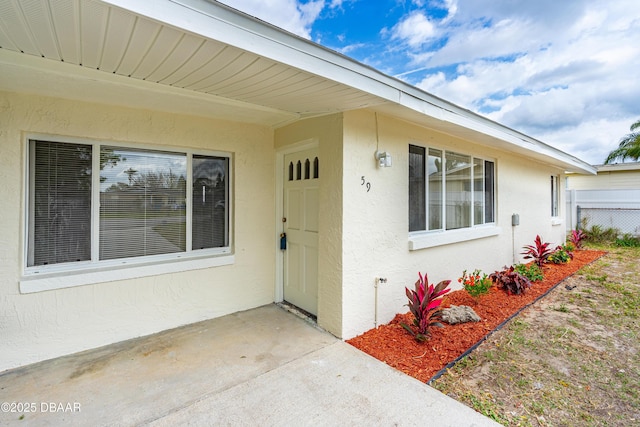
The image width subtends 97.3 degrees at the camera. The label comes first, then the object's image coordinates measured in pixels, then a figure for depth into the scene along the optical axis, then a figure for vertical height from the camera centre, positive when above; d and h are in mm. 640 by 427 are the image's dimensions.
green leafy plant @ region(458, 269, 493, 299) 4617 -1198
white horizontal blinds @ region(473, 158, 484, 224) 5762 +494
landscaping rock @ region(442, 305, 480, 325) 3861 -1401
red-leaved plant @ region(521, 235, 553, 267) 6922 -962
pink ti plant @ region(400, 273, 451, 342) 3441 -1154
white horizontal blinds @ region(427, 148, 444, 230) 4695 +456
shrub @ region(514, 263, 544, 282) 5918 -1241
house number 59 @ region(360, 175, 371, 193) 3586 +405
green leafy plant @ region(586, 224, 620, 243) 10984 -762
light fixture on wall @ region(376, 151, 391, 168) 3607 +732
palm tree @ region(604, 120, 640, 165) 15225 +3764
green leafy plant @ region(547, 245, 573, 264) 7580 -1148
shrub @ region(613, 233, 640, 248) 10258 -989
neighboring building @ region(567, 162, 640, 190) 12555 +1773
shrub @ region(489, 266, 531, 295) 5152 -1253
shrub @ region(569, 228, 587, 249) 9680 -829
